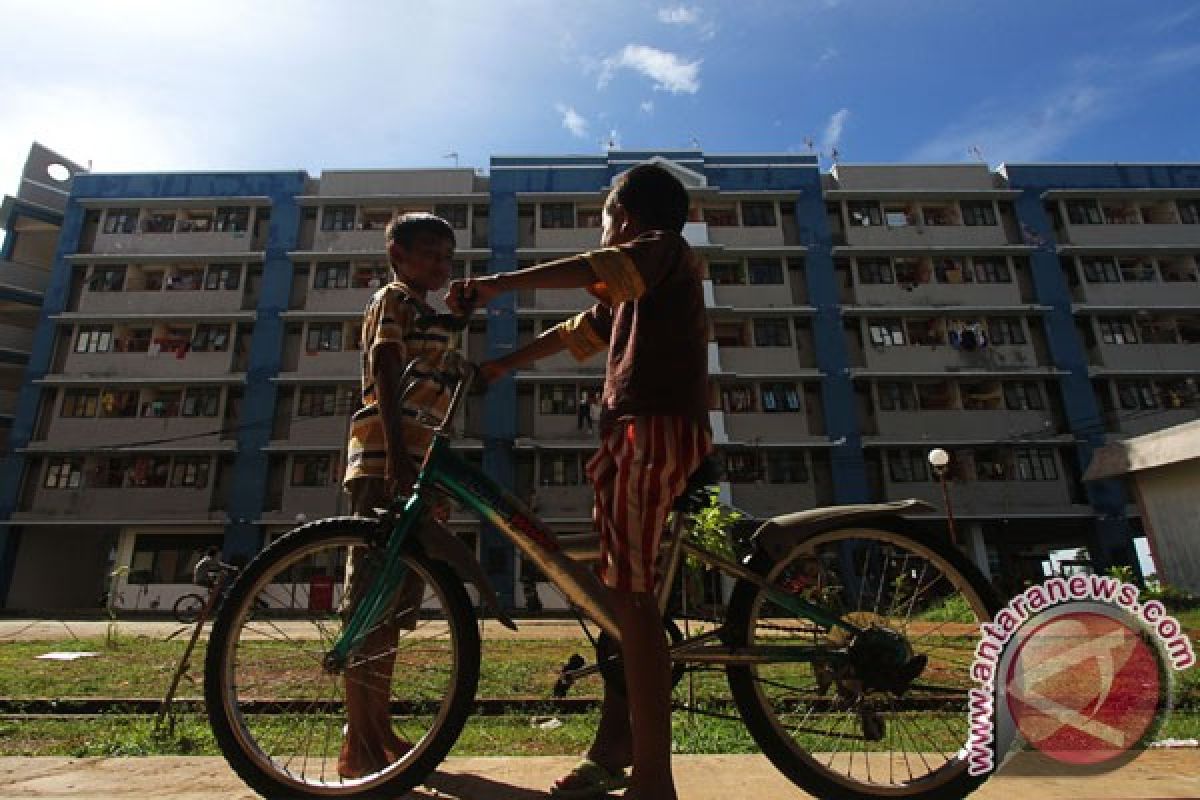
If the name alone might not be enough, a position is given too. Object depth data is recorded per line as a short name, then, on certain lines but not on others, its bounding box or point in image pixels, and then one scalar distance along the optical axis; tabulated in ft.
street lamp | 48.74
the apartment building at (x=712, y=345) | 80.64
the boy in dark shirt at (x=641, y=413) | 6.04
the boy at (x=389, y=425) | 7.13
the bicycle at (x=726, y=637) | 6.43
